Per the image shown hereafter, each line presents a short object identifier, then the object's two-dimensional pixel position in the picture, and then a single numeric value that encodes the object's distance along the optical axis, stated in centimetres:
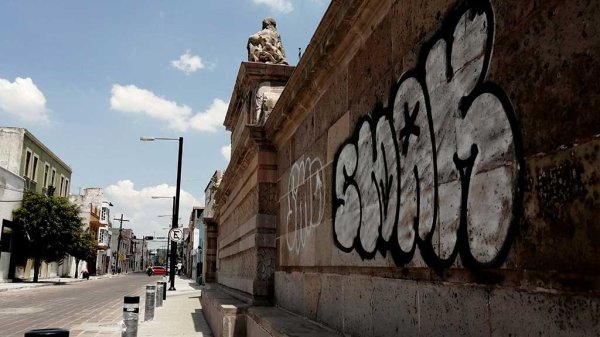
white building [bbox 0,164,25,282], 3053
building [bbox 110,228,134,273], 8334
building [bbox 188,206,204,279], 4899
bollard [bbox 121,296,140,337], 694
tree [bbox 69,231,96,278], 3300
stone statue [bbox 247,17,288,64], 1027
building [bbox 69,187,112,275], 5566
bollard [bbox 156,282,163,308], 1539
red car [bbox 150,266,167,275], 6706
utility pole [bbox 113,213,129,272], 7562
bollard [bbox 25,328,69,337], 314
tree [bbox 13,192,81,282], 3167
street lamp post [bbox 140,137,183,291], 2186
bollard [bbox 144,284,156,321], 1181
